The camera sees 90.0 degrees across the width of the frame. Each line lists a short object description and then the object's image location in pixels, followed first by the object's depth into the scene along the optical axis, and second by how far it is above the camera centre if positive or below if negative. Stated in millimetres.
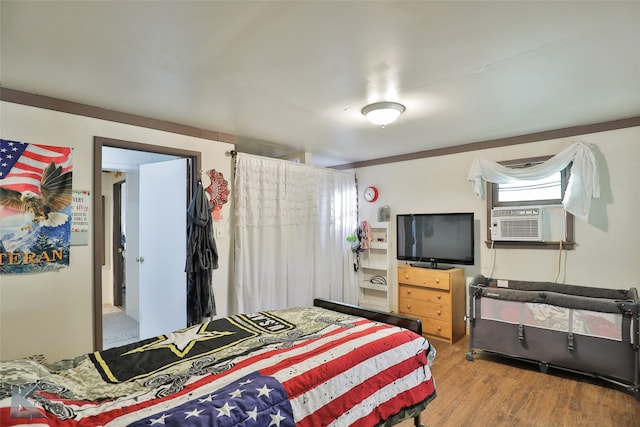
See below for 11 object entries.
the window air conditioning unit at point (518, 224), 3395 -83
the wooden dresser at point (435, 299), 3674 -990
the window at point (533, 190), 3402 +289
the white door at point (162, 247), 3254 -313
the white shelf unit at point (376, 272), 4633 -857
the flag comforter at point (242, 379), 1163 -731
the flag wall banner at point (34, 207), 2164 +86
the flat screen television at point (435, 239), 3805 -278
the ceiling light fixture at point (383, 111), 2594 +868
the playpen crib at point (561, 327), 2585 -989
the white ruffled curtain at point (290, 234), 3498 -203
